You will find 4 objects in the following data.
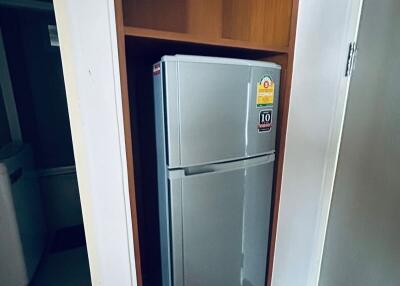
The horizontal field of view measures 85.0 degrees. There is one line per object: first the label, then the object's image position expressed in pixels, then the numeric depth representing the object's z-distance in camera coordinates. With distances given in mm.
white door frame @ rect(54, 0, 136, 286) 542
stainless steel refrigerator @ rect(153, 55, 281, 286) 727
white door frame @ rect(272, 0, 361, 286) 840
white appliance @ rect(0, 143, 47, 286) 1273
